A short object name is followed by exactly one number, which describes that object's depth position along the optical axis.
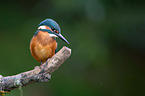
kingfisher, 5.41
